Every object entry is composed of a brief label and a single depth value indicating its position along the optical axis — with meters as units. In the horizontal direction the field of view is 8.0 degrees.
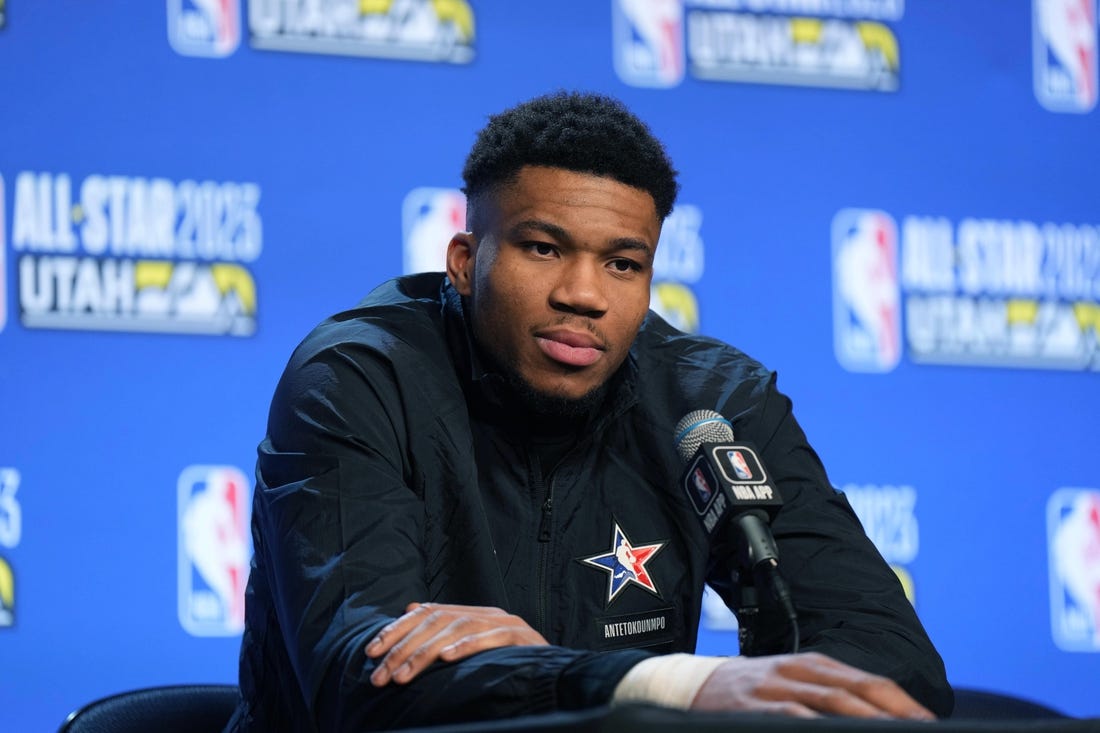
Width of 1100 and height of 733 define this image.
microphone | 6.85
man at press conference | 7.01
